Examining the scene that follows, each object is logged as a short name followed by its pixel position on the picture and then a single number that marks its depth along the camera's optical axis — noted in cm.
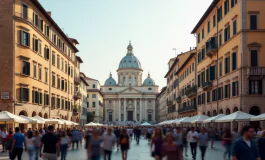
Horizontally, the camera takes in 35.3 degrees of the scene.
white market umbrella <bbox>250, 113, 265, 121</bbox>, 2835
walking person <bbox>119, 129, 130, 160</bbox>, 1953
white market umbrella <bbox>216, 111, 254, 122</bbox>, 3079
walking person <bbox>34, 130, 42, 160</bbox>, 1883
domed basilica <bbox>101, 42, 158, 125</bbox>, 16150
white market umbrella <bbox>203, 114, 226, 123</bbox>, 3628
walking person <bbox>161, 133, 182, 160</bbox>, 1130
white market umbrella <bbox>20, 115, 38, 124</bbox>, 3376
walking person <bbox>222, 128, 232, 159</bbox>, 2092
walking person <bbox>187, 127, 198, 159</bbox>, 2161
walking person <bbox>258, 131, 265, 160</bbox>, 1325
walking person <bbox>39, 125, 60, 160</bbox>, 1297
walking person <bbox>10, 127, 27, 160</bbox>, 1686
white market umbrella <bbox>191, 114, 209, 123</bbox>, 4111
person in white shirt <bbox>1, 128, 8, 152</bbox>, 2951
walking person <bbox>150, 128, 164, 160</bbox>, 1435
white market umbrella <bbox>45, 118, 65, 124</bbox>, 4032
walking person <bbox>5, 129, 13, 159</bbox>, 2285
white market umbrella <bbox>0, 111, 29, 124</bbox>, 2952
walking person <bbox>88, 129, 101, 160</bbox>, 1443
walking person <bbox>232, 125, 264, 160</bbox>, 906
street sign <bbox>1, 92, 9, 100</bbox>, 3812
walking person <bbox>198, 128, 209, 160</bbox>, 2076
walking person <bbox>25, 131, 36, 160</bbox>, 1731
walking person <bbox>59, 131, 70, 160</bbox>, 1984
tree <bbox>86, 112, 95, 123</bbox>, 10859
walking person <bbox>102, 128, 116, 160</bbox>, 1769
